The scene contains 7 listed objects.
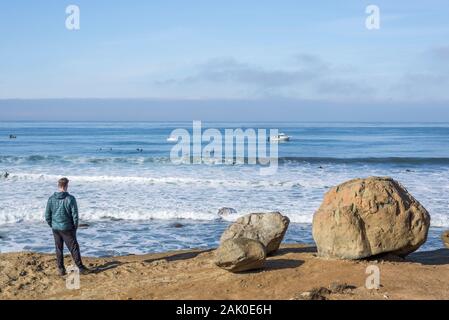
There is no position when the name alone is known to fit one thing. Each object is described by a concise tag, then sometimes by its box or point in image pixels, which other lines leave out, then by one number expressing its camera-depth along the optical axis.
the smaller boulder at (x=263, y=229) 10.17
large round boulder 9.05
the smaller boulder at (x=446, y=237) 11.87
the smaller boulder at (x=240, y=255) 8.41
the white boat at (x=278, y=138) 59.73
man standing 9.32
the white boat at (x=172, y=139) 62.83
